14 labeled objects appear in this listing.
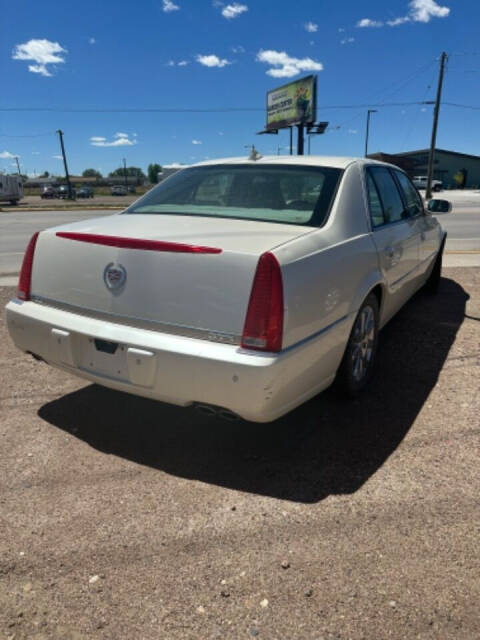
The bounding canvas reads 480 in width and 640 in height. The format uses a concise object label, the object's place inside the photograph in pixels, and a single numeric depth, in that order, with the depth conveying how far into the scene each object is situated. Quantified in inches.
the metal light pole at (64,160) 2169.5
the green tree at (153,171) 5191.9
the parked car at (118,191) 2585.1
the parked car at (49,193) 2369.6
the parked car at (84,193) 2305.6
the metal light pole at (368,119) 2486.5
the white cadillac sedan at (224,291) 90.8
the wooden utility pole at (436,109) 1365.7
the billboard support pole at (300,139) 1621.7
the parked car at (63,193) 2302.8
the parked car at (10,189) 1406.3
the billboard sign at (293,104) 1555.1
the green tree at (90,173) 6353.3
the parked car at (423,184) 1968.8
